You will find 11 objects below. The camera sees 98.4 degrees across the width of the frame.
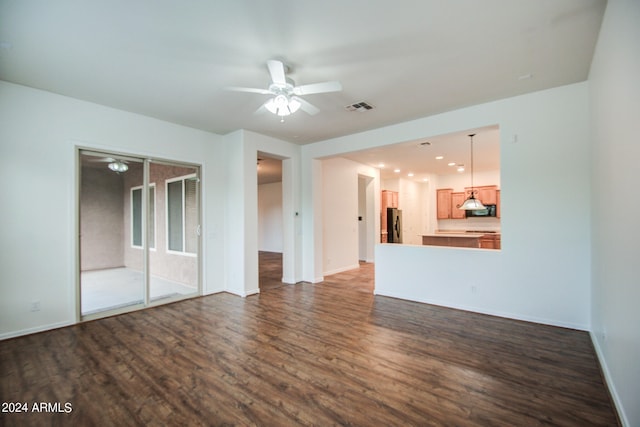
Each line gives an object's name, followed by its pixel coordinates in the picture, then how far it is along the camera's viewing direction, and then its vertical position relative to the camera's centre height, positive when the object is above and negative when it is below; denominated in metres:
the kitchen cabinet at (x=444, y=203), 9.64 +0.39
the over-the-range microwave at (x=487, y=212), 8.56 +0.05
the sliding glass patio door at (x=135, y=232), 3.92 -0.24
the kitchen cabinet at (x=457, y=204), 9.40 +0.33
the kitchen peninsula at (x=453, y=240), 6.09 -0.60
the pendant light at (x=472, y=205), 5.96 +0.18
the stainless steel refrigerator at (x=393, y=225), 9.07 -0.36
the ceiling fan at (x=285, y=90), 2.63 +1.28
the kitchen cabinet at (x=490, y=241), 7.75 -0.79
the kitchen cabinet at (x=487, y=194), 8.58 +0.62
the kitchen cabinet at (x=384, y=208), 9.05 +0.21
